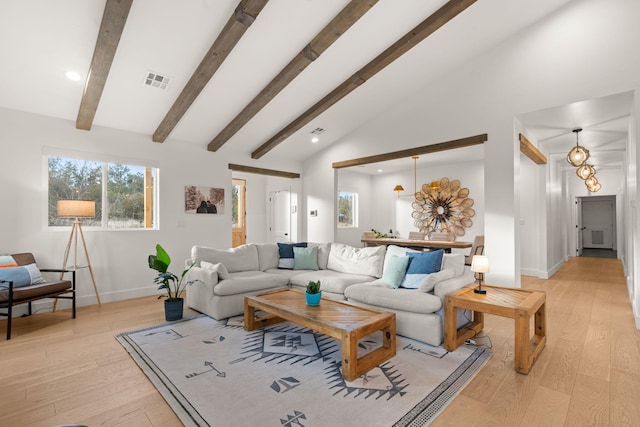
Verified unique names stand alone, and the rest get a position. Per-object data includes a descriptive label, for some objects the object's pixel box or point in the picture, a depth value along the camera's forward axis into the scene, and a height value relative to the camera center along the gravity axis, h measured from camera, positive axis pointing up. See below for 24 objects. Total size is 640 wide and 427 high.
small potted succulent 3.09 -0.72
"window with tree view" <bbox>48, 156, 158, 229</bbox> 4.56 +0.48
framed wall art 5.75 +0.38
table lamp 3.00 -0.45
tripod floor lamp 4.09 +0.07
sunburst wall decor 7.92 +0.27
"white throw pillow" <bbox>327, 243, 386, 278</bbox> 4.36 -0.58
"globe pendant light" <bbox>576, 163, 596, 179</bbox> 5.82 +0.85
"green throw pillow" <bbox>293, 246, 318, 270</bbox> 4.91 -0.60
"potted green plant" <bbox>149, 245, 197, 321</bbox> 3.84 -0.72
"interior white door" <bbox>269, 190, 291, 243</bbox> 8.06 +0.10
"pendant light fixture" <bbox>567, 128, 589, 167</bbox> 5.16 +1.01
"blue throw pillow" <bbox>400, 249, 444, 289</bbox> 3.52 -0.53
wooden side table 2.54 -0.79
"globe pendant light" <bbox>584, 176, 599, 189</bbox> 6.90 +0.75
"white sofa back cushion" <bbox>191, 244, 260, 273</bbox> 4.50 -0.53
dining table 6.18 -0.50
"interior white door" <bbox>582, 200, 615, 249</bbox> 11.45 -0.20
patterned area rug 2.02 -1.21
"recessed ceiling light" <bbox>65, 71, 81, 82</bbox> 3.64 +1.66
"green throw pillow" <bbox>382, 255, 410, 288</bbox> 3.62 -0.59
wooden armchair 3.36 -0.78
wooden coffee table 2.44 -0.86
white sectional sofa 3.18 -0.75
